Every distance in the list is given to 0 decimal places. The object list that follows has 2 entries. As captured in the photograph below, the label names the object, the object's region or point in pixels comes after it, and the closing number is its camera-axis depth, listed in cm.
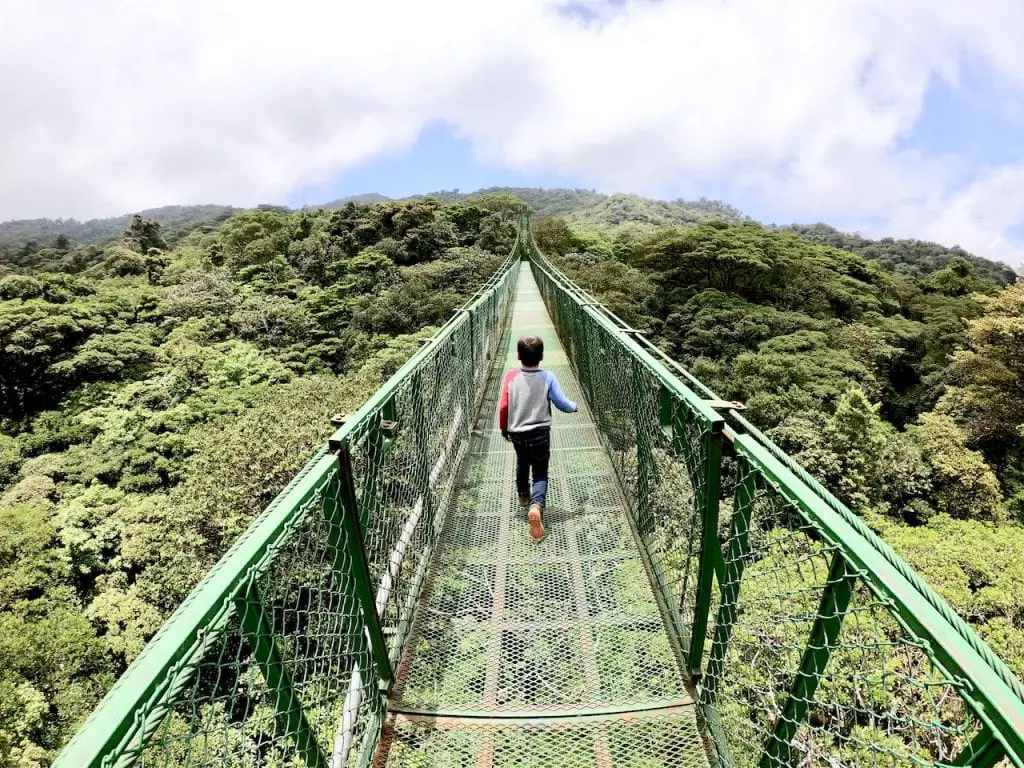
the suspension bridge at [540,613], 87
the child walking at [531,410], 271
